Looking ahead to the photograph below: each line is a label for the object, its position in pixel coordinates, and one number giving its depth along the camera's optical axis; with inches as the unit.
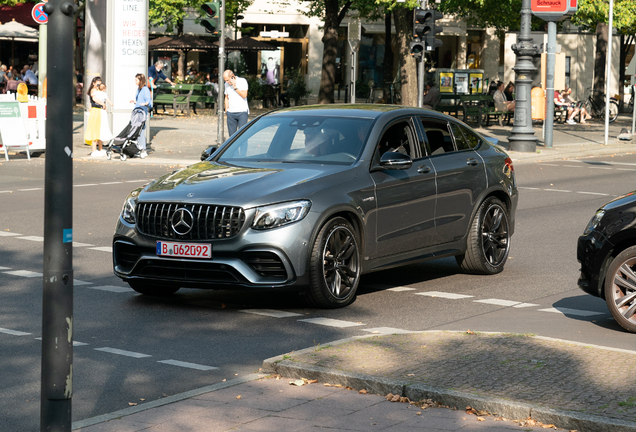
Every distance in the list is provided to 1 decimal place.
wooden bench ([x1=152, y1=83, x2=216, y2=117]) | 1485.0
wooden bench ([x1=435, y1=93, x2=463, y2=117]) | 1375.5
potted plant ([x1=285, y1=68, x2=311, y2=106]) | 1731.1
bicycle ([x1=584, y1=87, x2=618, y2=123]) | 1662.4
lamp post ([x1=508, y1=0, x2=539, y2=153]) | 1019.9
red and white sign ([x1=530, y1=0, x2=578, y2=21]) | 1057.5
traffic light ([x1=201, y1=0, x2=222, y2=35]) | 906.7
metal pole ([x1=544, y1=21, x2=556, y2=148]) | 1076.5
